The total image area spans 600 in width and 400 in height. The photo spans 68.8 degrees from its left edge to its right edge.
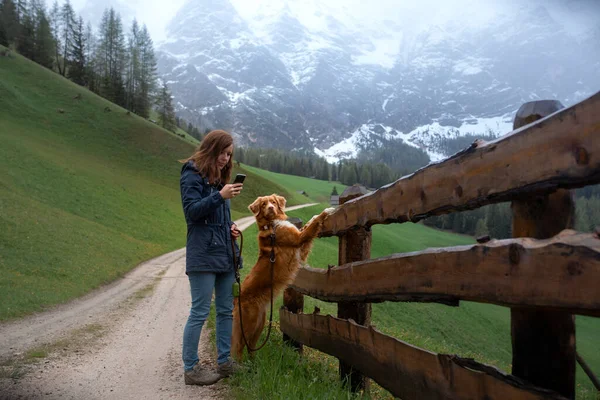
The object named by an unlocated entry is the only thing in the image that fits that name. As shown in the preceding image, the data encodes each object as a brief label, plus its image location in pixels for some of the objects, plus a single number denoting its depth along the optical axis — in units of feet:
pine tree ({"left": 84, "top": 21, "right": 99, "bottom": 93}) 230.27
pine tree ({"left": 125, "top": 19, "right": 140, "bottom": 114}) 229.45
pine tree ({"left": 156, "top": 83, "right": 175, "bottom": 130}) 228.63
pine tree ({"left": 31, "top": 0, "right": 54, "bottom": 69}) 215.10
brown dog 16.74
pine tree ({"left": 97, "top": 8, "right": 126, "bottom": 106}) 241.55
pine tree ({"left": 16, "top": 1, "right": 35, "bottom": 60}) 213.05
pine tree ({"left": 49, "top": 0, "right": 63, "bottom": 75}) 230.48
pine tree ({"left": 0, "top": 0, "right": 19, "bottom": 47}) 207.35
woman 15.40
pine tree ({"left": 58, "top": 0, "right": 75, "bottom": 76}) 237.45
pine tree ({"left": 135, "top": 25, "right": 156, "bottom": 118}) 230.68
